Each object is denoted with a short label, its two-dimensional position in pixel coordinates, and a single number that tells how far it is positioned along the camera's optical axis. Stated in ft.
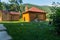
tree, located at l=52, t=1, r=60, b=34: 9.42
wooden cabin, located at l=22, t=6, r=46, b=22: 40.63
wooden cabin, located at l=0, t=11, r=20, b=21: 48.43
